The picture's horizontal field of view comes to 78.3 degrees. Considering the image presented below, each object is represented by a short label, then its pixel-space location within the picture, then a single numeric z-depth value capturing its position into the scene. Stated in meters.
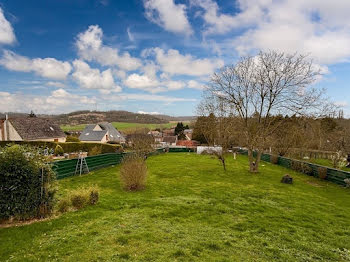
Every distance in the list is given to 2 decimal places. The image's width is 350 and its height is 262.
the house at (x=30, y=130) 32.41
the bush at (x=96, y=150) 24.61
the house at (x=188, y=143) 46.66
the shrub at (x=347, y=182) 13.50
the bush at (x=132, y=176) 10.80
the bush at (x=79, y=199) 7.71
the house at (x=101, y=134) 42.53
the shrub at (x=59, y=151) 26.04
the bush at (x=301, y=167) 18.07
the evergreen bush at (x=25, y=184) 6.08
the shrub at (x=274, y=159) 24.72
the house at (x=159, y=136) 68.43
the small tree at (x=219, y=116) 19.56
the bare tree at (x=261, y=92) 15.83
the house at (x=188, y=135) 63.06
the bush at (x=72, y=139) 37.57
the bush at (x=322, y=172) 15.98
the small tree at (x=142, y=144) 27.09
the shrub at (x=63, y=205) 7.28
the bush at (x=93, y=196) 8.20
